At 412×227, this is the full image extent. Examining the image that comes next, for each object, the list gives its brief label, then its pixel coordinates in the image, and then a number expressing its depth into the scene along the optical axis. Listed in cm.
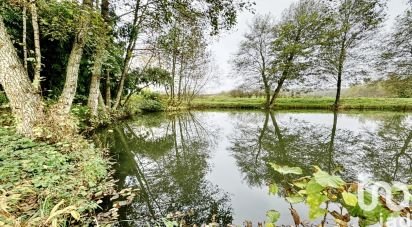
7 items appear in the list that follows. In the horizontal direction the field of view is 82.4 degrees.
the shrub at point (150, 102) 2028
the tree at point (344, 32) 1882
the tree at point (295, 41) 2108
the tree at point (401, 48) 1030
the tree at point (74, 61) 576
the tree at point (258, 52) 2283
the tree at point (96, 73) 846
